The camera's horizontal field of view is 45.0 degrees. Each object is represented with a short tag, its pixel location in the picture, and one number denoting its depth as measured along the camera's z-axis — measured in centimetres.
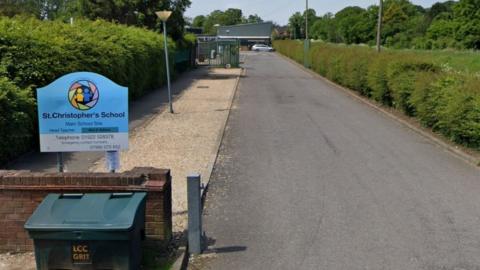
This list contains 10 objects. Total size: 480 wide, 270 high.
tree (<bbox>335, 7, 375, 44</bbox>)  10125
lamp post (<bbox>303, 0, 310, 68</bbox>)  4674
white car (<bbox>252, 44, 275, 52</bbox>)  10661
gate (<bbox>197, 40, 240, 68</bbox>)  4384
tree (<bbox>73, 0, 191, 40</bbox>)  2909
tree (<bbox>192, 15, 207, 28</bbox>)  17712
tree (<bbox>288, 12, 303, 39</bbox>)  12838
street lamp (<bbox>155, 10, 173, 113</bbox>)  1694
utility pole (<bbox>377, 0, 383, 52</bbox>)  2941
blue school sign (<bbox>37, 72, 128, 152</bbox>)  599
